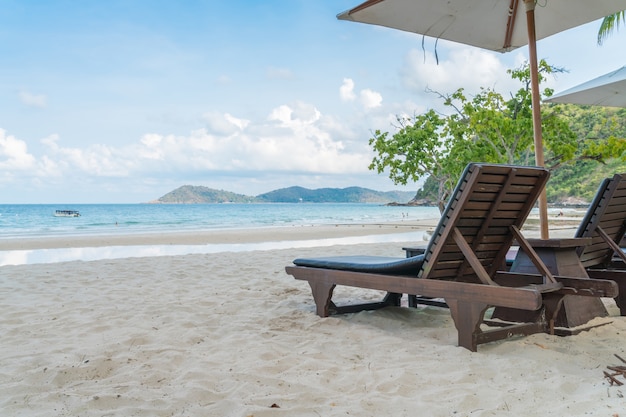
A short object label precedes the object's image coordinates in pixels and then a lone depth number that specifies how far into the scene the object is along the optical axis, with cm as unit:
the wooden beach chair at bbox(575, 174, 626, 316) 370
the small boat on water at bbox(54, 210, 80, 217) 4685
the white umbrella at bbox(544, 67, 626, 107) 590
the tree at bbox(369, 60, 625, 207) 910
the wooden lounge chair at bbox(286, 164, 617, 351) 287
